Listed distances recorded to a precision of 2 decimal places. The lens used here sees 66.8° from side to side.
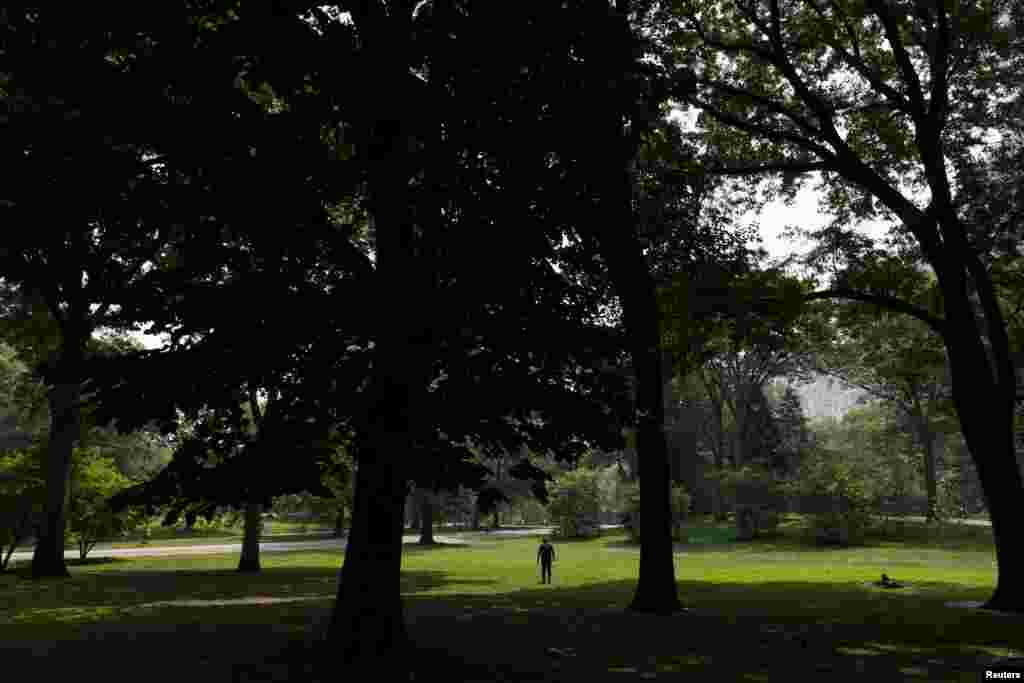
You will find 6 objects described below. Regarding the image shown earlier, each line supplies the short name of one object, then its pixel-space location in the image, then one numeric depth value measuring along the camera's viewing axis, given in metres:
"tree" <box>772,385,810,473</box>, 74.58
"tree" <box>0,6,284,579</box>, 7.58
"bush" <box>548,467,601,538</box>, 56.38
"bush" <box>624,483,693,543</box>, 48.88
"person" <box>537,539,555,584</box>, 23.86
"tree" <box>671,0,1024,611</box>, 15.59
